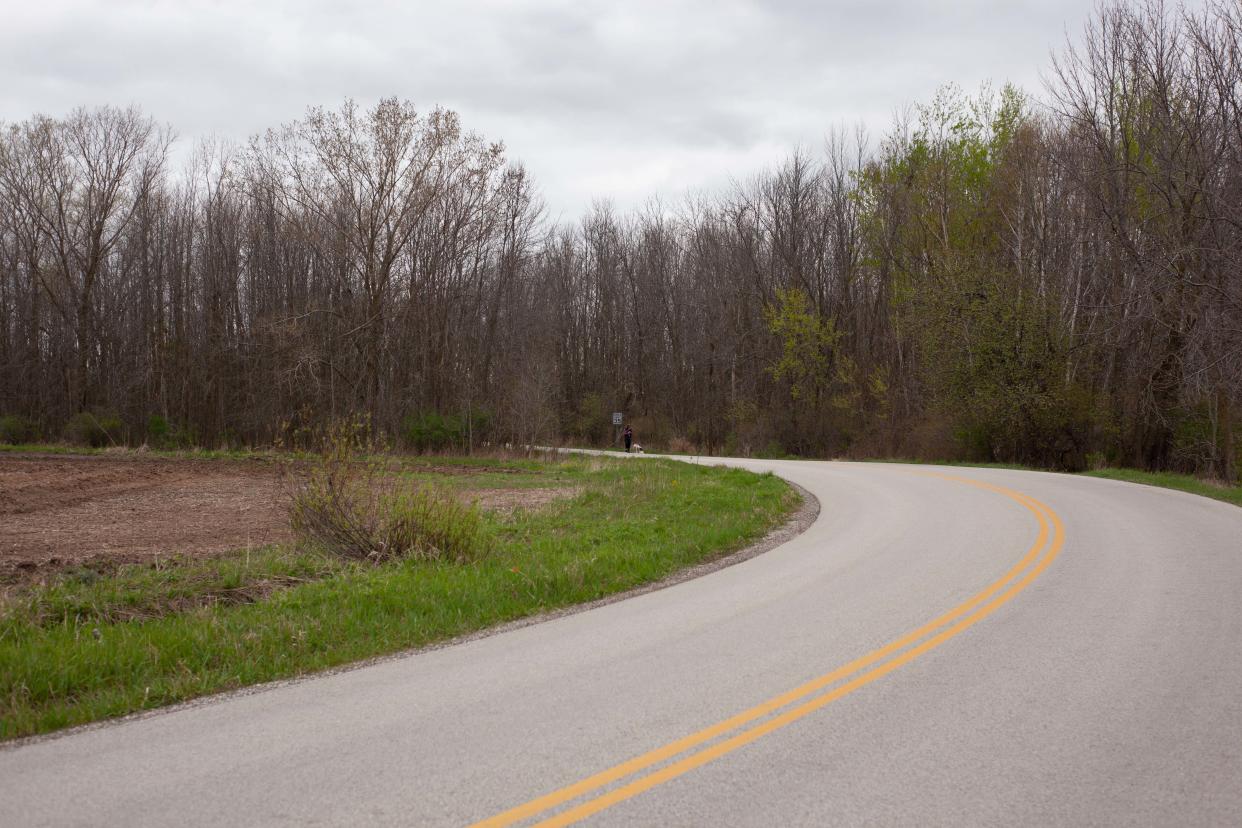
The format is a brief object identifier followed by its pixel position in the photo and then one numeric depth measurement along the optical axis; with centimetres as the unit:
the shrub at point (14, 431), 3931
